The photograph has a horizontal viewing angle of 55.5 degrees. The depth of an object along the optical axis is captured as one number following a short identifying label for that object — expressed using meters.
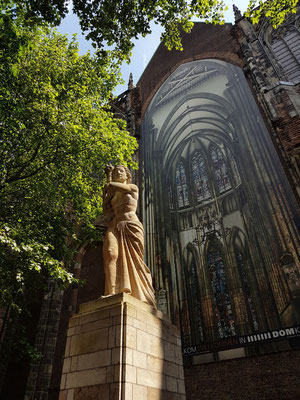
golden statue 4.14
